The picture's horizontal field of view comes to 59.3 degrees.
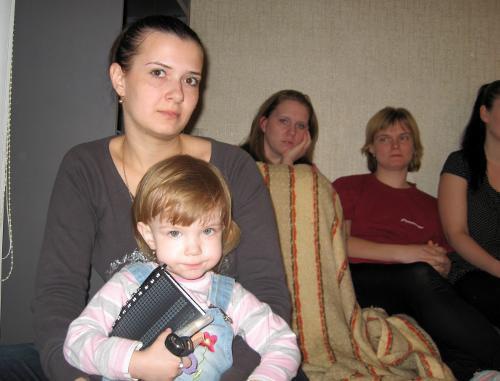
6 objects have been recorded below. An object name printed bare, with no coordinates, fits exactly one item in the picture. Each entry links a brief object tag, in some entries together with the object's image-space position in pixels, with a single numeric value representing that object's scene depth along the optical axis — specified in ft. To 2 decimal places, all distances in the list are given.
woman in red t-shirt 4.14
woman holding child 2.73
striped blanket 3.67
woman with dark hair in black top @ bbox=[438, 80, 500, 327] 5.31
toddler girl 2.18
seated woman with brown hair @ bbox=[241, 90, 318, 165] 6.20
